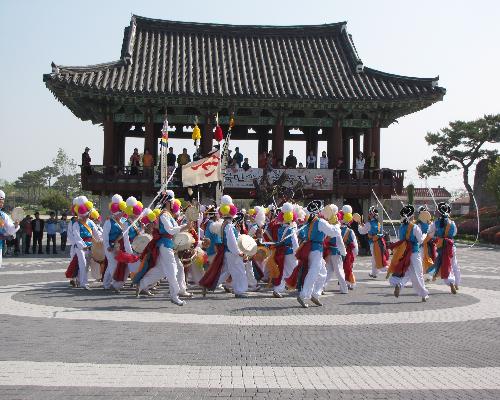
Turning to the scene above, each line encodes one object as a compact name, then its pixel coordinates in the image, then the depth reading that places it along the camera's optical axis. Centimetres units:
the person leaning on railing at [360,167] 2538
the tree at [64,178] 9575
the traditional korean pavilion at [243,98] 2475
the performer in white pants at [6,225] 1110
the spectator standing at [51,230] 2579
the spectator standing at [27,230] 2511
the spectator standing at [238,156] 2564
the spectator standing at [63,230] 2663
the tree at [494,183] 4418
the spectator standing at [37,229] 2530
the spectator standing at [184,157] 2414
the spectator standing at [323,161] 2558
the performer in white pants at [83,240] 1363
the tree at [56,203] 6261
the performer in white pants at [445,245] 1370
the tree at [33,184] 9806
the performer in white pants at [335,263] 1361
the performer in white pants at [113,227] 1316
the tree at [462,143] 5747
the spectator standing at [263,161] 2513
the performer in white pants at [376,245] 1702
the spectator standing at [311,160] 2622
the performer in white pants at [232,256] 1231
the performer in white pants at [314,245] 1141
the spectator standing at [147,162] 2442
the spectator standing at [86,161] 2430
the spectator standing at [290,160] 2608
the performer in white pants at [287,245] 1291
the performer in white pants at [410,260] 1259
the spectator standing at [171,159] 2528
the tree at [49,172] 9692
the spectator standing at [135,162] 2452
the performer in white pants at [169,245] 1138
